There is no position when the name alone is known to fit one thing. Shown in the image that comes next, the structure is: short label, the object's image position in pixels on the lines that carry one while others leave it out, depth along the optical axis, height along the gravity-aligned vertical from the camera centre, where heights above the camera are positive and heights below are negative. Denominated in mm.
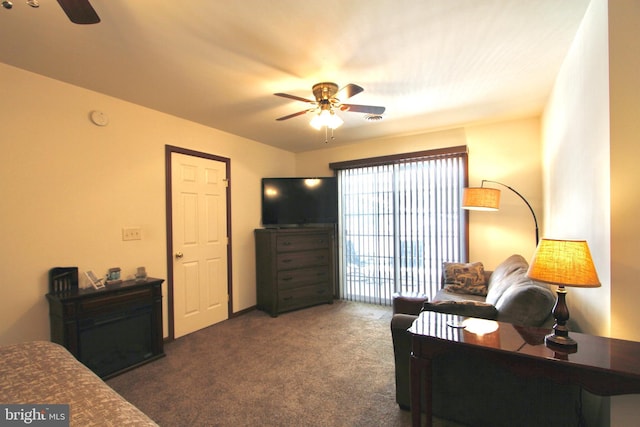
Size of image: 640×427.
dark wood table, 1163 -670
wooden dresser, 3949 -797
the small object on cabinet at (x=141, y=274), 2836 -589
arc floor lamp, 3031 +120
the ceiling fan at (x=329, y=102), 2396 +963
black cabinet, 2203 -919
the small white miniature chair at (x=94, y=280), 2453 -560
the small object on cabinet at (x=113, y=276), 2621 -562
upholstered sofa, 1535 -1014
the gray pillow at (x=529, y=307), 1700 -593
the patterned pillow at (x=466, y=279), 3203 -795
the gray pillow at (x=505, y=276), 2273 -598
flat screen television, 4422 +196
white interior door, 3285 -341
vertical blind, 3822 -154
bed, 934 -658
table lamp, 1285 -292
